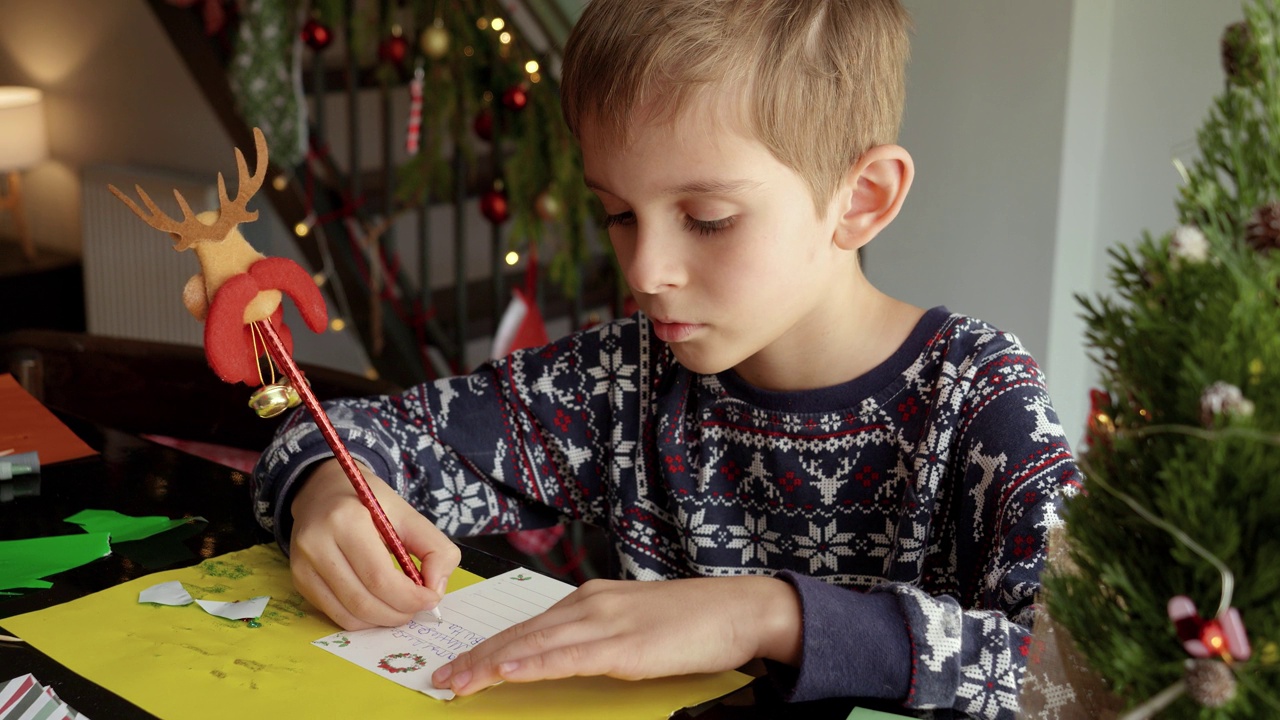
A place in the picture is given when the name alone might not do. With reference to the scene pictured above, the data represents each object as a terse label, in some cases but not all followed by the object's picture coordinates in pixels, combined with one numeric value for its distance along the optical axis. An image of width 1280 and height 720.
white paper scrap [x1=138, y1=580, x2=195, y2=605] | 0.78
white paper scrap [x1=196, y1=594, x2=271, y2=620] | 0.76
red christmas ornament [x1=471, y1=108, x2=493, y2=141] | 2.40
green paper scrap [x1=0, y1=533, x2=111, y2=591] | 0.81
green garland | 2.37
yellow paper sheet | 0.64
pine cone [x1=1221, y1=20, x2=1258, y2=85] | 0.40
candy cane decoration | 2.52
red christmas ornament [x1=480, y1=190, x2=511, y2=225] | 2.52
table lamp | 4.14
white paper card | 0.70
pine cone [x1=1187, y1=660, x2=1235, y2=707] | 0.38
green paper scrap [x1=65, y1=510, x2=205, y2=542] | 0.90
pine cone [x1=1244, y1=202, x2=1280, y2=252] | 0.38
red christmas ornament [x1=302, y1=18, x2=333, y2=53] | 2.54
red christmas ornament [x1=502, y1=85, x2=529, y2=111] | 2.32
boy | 0.67
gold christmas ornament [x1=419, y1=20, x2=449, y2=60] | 2.35
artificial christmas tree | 0.38
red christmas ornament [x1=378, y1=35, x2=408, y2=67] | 2.51
